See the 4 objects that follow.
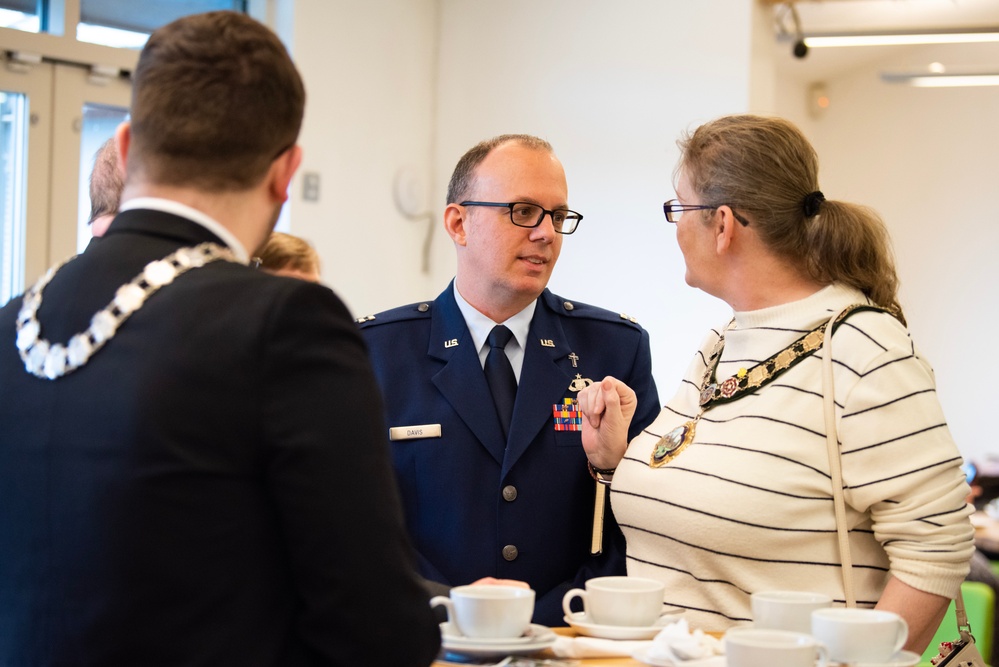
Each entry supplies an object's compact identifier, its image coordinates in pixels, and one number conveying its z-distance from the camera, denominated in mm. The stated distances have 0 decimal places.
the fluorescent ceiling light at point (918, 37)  5383
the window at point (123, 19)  5090
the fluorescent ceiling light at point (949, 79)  6562
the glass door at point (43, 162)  4836
